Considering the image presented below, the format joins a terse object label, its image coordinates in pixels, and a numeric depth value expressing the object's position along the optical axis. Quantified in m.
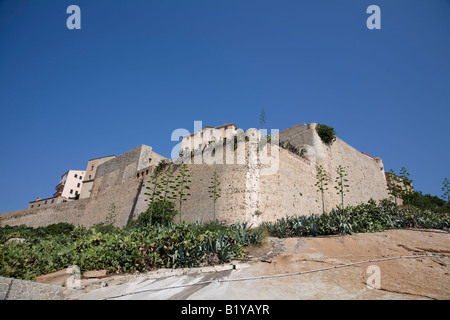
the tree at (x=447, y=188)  15.33
